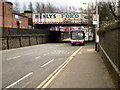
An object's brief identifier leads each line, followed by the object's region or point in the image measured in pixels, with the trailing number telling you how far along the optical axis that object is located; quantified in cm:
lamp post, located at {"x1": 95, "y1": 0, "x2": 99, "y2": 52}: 2223
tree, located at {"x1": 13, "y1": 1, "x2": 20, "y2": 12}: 9788
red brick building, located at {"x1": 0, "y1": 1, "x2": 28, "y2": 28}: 3764
